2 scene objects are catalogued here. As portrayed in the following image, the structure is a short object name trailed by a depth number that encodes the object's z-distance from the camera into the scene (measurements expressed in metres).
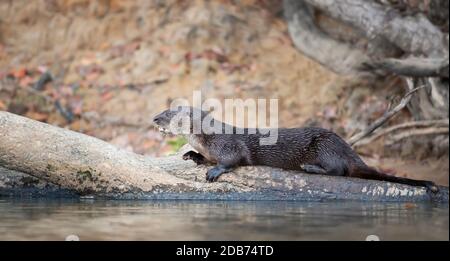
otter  12.52
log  12.27
